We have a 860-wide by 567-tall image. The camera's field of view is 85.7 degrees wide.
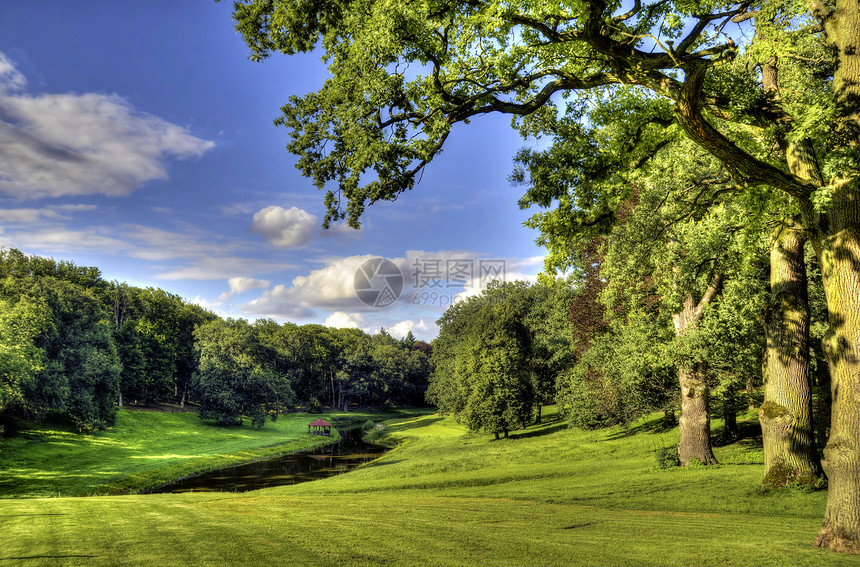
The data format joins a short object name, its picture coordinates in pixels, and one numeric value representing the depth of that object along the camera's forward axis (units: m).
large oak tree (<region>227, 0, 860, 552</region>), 9.10
